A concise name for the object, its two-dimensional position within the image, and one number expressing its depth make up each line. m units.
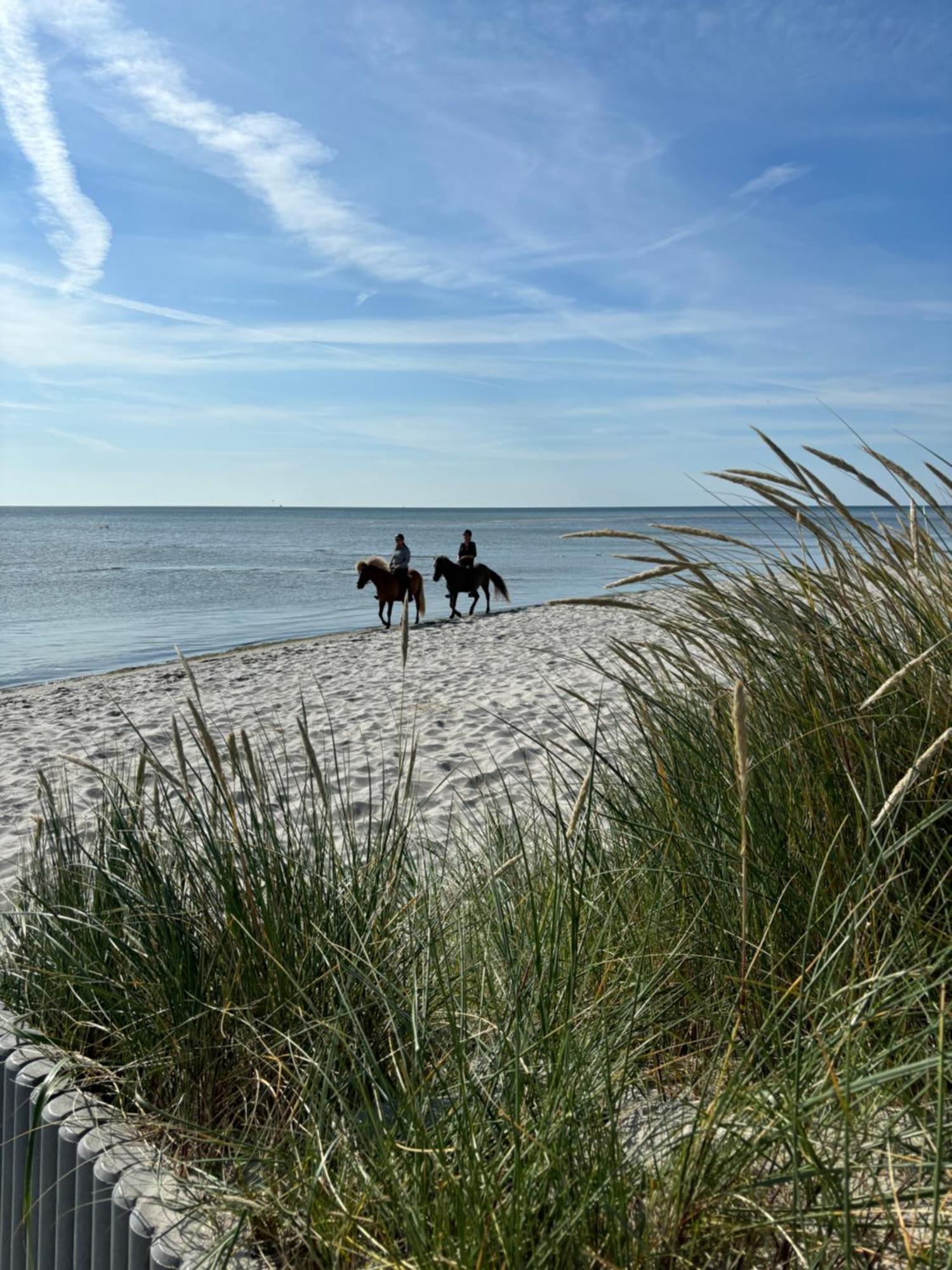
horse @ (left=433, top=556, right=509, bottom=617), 20.94
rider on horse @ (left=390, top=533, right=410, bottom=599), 19.22
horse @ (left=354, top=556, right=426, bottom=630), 19.70
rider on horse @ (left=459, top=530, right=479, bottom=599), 21.23
